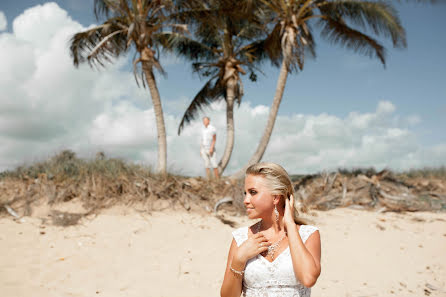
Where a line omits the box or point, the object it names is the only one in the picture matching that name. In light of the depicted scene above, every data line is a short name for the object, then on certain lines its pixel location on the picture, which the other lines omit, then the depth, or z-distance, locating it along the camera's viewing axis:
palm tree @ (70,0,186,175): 11.40
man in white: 10.93
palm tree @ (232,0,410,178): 11.79
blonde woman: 2.20
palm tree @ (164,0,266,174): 12.96
